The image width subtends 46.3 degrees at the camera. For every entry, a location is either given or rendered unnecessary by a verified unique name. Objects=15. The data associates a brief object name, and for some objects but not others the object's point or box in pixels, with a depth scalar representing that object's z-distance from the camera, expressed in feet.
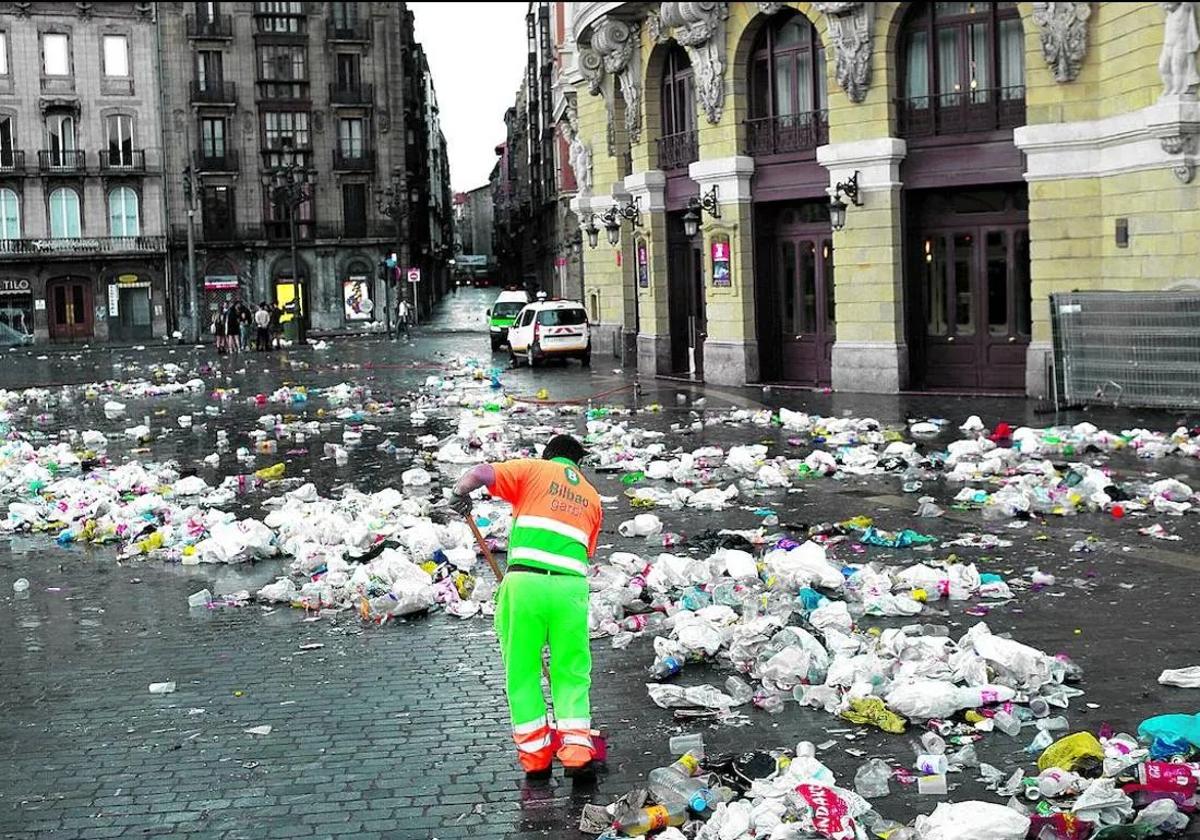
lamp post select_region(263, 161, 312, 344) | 183.42
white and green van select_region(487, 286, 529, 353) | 155.74
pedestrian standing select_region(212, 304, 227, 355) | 158.30
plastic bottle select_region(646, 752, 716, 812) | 21.06
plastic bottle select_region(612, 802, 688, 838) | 20.33
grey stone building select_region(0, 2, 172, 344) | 213.25
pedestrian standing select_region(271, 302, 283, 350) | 183.32
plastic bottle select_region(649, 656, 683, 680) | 28.35
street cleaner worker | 22.97
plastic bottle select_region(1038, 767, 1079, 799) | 21.05
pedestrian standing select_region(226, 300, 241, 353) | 156.35
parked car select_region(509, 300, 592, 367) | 123.24
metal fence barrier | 64.18
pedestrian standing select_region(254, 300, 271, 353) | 160.35
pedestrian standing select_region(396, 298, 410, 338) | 202.80
